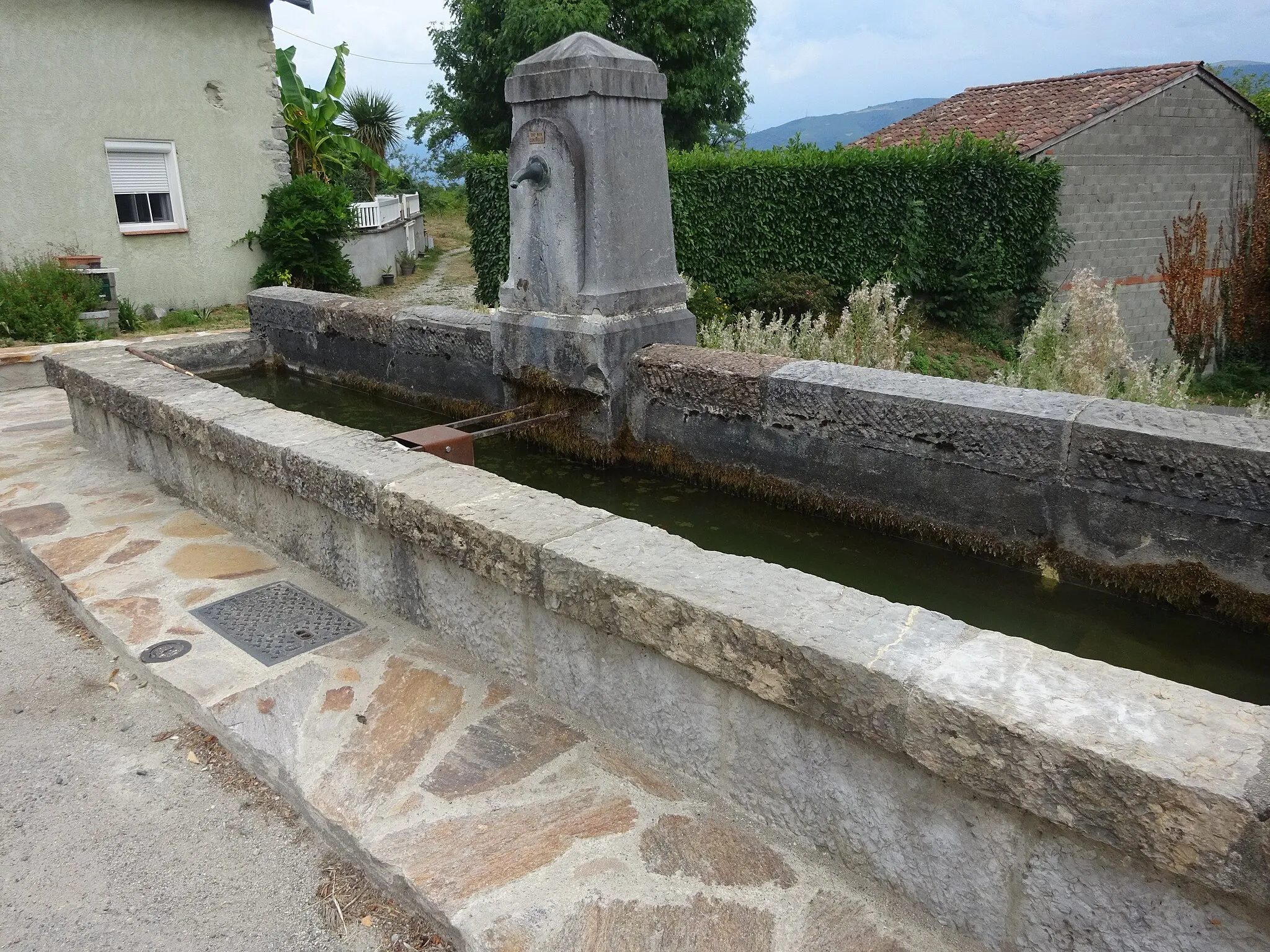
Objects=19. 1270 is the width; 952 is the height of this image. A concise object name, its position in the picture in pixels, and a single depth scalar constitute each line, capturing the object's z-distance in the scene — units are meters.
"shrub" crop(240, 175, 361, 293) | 12.34
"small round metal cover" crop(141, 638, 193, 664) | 2.83
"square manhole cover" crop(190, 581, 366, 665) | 2.88
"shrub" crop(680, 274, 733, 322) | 9.33
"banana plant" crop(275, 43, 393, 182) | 14.98
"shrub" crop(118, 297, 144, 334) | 10.08
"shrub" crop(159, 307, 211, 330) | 11.01
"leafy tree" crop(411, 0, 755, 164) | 17.36
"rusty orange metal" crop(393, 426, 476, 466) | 3.71
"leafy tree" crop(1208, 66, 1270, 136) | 16.55
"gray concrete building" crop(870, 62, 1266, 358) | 13.50
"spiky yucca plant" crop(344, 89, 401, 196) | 23.69
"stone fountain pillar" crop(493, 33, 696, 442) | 4.63
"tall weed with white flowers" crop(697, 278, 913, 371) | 6.18
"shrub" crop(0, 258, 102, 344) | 8.33
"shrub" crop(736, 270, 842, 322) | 10.91
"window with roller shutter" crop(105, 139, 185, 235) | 11.10
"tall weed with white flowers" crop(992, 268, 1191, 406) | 5.23
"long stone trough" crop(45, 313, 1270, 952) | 1.46
